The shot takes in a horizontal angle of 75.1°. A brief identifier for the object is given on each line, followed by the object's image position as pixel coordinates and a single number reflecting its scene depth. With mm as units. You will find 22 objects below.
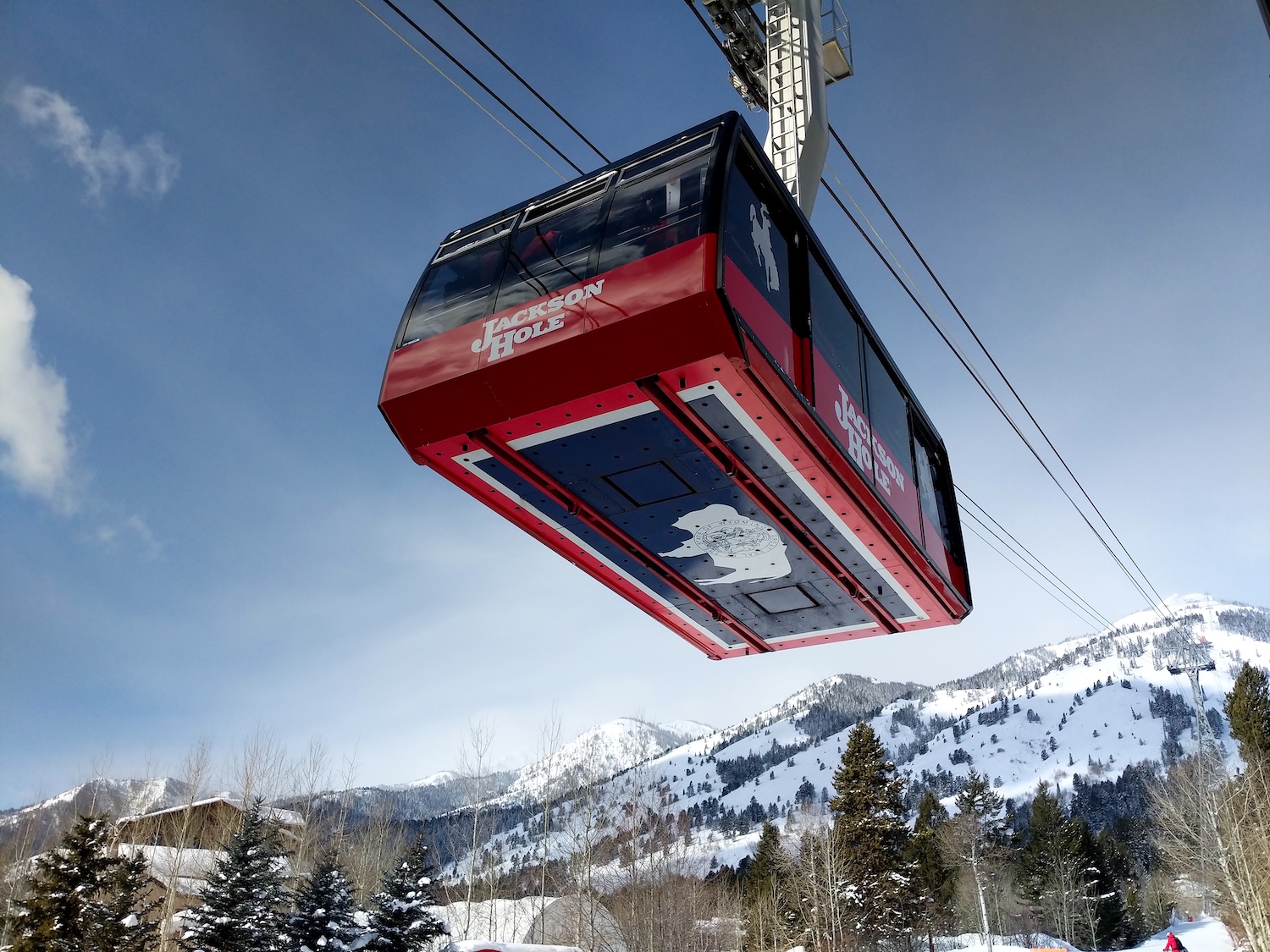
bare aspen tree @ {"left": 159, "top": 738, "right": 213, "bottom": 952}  27656
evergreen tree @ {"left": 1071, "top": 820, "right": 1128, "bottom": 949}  55844
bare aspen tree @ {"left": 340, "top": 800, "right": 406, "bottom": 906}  43469
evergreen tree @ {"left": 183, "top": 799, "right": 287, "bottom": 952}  19031
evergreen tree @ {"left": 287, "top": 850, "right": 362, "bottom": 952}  19281
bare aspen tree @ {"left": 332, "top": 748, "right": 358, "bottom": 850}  39781
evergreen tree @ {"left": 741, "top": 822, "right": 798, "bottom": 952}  43531
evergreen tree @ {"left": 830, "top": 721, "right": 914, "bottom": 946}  40406
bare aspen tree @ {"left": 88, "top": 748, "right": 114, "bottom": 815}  22162
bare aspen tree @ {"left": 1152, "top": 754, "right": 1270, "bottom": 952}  30719
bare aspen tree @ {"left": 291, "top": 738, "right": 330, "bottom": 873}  36094
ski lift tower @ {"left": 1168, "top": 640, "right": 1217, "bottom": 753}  28427
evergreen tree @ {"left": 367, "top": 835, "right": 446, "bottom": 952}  20047
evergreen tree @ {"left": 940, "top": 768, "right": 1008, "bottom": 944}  52688
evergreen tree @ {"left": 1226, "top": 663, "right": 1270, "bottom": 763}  46781
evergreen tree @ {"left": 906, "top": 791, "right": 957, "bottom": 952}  45800
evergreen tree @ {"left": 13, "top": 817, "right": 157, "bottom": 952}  18062
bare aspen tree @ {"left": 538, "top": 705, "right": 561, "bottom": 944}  33500
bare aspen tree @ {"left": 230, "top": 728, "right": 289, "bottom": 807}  33500
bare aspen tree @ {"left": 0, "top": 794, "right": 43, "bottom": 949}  25416
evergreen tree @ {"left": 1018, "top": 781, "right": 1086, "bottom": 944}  56719
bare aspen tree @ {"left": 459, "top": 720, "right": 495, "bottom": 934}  35312
